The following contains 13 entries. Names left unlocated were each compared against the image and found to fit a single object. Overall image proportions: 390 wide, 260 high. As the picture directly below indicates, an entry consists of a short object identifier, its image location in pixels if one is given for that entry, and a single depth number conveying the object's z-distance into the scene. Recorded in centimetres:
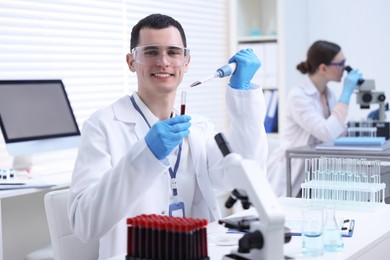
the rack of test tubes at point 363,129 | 348
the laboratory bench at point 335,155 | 294
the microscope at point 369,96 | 369
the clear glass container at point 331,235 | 164
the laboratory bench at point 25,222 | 288
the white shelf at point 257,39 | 451
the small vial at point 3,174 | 281
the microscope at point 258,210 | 134
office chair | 194
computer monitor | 290
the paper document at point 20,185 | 262
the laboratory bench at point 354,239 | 162
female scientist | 375
